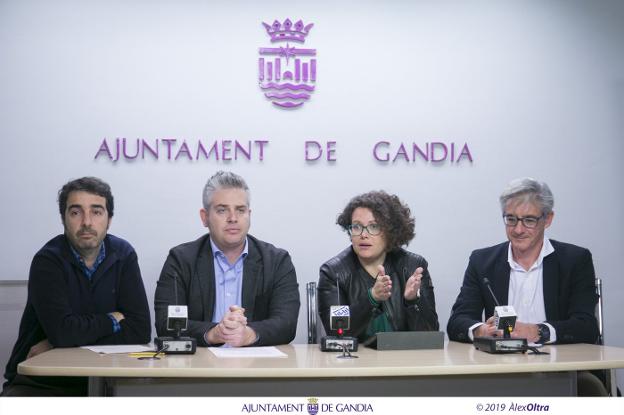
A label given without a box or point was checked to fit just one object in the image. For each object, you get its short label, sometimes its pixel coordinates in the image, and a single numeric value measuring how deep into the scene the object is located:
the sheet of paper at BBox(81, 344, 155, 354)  3.46
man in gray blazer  4.25
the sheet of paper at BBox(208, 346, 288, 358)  3.29
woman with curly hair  4.11
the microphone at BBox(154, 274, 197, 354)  3.31
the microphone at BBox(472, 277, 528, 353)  3.38
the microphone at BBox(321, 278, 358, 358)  3.44
